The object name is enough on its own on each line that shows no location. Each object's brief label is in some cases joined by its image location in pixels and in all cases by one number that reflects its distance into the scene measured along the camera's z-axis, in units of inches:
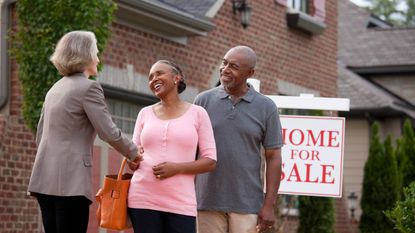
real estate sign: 423.8
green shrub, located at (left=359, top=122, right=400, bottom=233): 868.6
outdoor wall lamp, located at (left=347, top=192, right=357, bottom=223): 927.7
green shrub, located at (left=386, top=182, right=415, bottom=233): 373.7
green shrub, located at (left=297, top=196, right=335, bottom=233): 756.6
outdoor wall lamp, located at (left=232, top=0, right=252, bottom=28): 668.7
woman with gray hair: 259.6
